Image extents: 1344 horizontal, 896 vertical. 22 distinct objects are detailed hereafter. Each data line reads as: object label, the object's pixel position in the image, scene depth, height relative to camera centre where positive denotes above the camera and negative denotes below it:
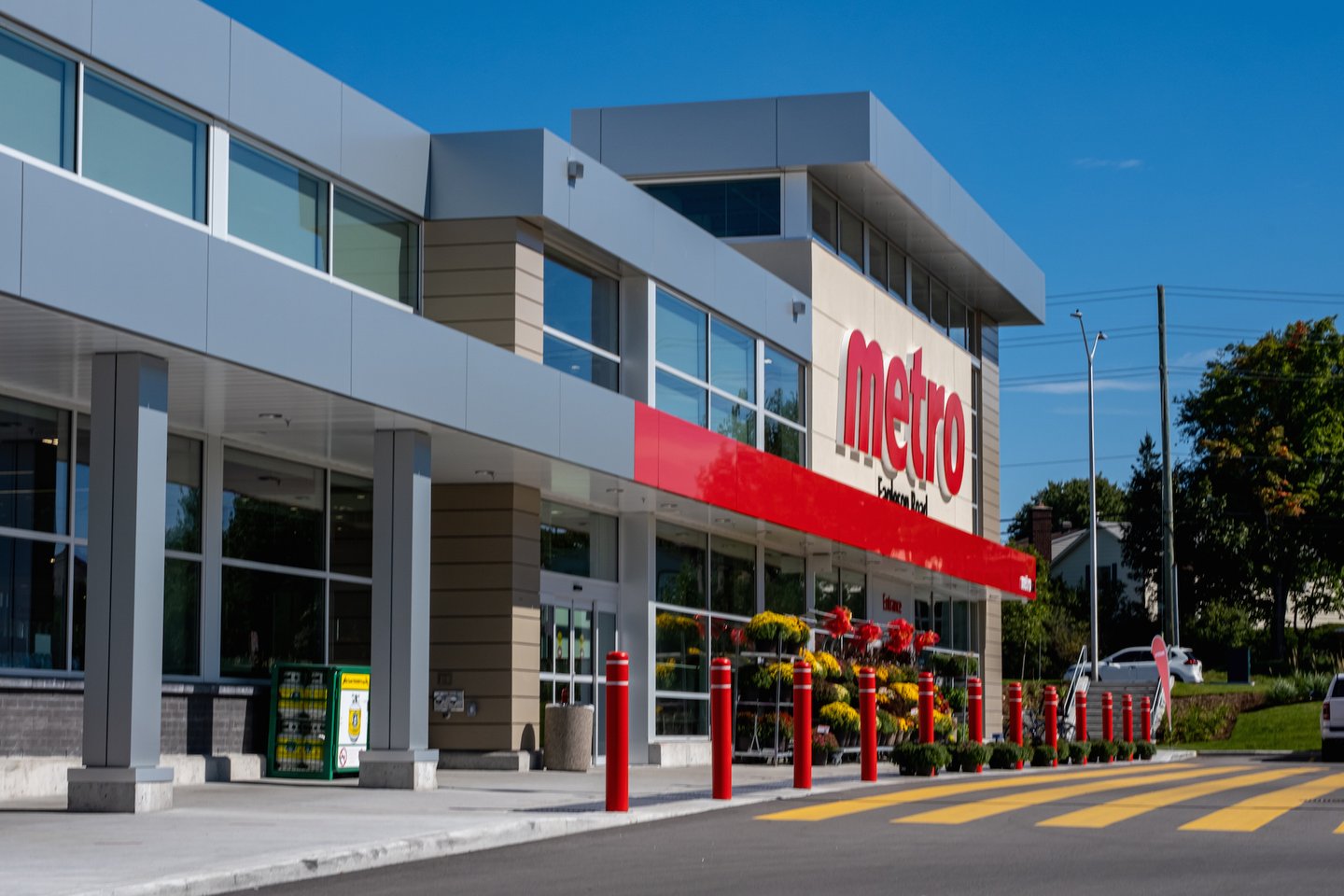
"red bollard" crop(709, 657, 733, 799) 16.47 -1.03
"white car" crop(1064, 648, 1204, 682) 63.03 -2.03
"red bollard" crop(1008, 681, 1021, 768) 26.39 -1.48
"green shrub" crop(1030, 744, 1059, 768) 26.75 -2.10
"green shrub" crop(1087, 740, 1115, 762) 29.50 -2.25
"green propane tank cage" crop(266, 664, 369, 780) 20.06 -1.24
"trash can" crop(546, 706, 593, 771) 23.06 -1.61
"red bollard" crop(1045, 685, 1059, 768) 27.28 -1.62
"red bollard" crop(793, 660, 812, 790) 18.47 -1.15
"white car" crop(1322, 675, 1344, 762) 34.66 -2.21
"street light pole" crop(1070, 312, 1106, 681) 53.91 +4.41
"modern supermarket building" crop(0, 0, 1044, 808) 15.40 +2.16
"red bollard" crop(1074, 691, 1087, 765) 29.84 -1.72
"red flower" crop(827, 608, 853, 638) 30.64 -0.23
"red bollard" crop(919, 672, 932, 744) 22.97 -1.23
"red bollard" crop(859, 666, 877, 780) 20.47 -1.33
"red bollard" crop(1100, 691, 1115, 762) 32.22 -1.87
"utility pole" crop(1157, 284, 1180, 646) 63.00 +2.79
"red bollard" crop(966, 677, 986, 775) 24.36 -1.26
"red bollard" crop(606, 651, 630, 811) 14.72 -0.98
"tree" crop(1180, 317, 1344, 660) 76.06 +6.38
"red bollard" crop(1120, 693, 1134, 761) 32.91 -1.85
